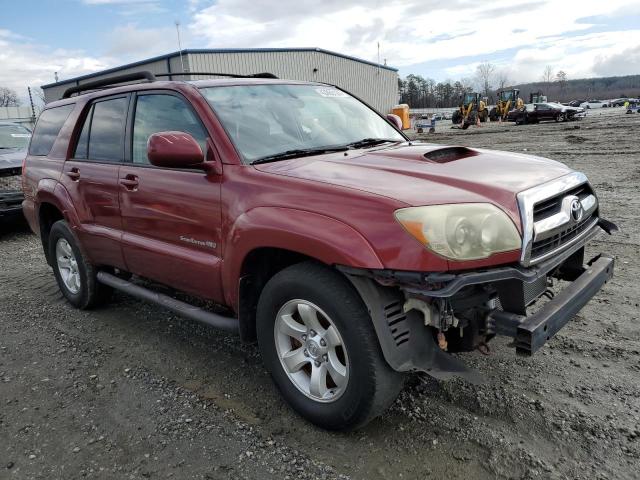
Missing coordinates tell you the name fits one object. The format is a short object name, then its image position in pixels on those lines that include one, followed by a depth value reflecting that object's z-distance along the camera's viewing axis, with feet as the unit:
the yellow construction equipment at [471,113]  115.14
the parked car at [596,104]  240.75
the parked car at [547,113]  109.09
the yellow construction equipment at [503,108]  134.31
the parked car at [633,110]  142.59
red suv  7.63
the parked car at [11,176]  25.64
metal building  93.50
